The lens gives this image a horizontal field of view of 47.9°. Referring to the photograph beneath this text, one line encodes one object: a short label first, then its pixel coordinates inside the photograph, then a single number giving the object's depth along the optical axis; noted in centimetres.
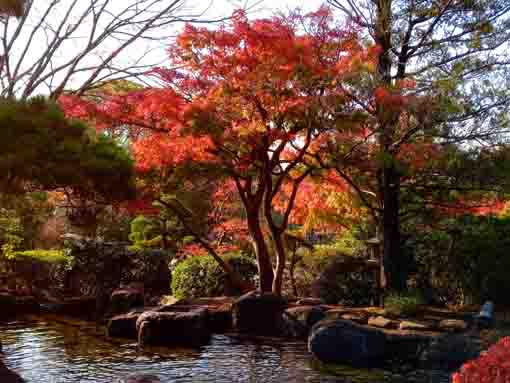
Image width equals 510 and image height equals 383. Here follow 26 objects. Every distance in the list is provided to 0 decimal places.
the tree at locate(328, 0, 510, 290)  974
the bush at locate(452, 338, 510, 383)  379
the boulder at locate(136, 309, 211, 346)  923
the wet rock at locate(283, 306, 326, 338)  962
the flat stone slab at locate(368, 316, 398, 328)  894
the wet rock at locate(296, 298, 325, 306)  1086
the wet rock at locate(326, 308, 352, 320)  971
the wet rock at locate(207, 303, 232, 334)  1054
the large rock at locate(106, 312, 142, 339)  1004
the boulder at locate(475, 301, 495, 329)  903
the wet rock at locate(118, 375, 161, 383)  616
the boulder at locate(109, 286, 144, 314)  1285
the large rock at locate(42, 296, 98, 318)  1350
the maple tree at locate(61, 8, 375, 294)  942
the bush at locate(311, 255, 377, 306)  1155
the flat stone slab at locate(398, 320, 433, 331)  866
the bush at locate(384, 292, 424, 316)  991
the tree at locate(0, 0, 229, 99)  1148
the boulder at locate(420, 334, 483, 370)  754
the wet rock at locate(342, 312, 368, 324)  929
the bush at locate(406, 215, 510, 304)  1077
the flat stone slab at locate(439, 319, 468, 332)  874
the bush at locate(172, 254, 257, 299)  1359
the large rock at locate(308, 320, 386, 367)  779
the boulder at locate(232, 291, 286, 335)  1005
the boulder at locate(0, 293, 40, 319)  1330
